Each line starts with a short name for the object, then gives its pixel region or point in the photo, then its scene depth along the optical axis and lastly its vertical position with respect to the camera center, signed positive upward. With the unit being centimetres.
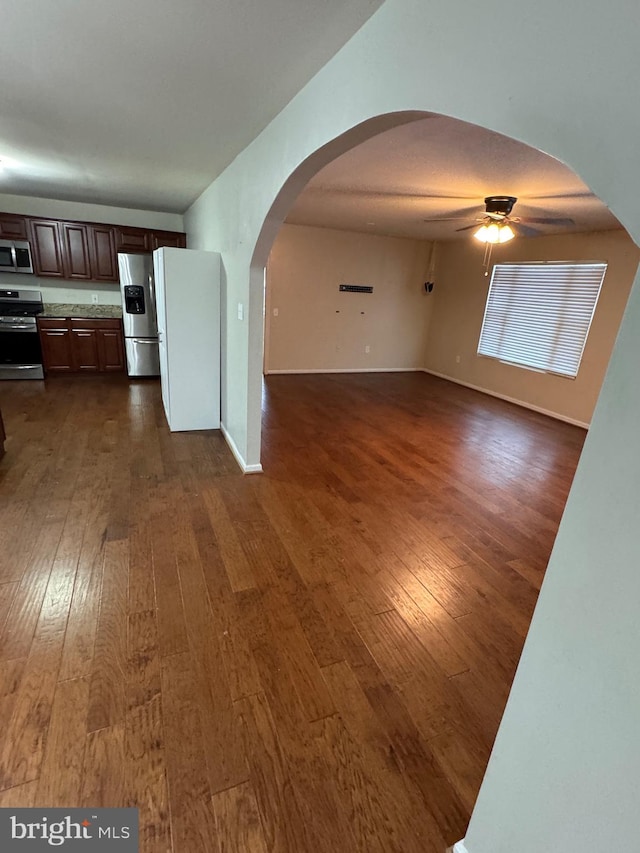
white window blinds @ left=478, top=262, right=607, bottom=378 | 525 -2
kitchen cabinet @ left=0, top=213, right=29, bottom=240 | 531 +56
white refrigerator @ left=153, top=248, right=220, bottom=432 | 374 -45
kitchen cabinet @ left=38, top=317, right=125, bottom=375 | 554 -90
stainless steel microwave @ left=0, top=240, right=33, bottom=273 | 532 +20
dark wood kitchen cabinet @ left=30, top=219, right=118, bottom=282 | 550 +34
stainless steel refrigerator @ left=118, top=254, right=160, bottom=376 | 549 -44
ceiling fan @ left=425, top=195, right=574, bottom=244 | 375 +88
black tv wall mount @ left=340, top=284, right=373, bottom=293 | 717 +16
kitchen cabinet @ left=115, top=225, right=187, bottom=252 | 585 +60
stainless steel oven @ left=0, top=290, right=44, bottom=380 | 526 -81
